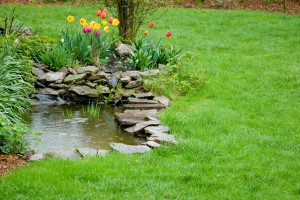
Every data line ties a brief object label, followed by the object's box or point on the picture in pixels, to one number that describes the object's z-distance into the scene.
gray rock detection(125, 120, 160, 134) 10.44
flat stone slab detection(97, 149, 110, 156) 9.02
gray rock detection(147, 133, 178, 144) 9.51
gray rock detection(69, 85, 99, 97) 12.59
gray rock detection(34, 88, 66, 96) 12.80
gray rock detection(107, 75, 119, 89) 12.82
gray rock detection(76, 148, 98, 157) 9.01
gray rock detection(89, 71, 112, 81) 12.95
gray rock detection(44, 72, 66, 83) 12.90
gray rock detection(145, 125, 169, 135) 10.15
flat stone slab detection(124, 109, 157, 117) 11.37
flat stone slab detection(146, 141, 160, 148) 9.36
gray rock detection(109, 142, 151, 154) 9.19
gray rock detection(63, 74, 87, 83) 12.84
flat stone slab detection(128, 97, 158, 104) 12.01
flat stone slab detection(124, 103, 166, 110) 11.78
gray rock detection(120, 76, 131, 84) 12.91
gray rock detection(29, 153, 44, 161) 8.72
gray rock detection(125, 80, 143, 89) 12.86
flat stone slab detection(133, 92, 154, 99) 12.29
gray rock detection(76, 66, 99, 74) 13.03
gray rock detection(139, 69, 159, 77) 13.09
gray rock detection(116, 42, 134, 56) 14.87
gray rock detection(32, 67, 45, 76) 12.99
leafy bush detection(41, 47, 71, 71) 13.28
